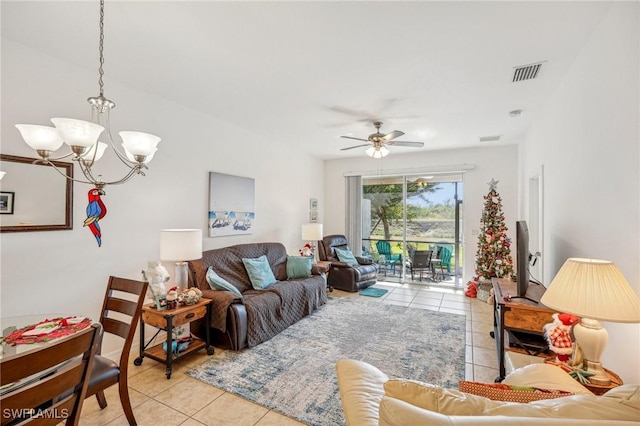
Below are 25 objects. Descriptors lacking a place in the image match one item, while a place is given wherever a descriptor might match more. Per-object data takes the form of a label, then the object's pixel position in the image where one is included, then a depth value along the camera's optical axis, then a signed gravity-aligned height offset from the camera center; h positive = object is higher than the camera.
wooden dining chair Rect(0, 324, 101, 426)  1.00 -0.70
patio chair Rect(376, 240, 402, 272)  6.33 -0.87
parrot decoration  2.57 +0.00
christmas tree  4.73 -0.47
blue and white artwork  3.83 +0.15
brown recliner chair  5.39 -1.08
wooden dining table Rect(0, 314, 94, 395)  1.44 -0.68
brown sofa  2.95 -1.00
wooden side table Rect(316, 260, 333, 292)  4.89 -0.91
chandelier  1.48 +0.42
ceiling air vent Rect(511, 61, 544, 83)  2.48 +1.34
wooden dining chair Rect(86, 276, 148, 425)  1.74 -0.84
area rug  2.22 -1.44
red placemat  1.49 -0.67
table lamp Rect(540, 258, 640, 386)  1.27 -0.40
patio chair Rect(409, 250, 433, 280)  5.87 -0.91
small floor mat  5.23 -1.46
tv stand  2.27 -0.89
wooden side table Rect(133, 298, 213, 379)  2.53 -1.03
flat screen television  2.45 -0.42
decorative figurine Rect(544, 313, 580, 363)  1.76 -0.76
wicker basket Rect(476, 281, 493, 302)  4.78 -1.26
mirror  2.12 +0.13
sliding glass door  5.79 -0.17
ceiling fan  3.71 +1.01
